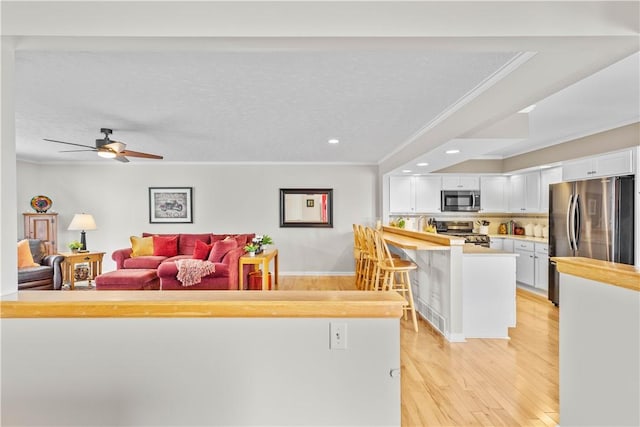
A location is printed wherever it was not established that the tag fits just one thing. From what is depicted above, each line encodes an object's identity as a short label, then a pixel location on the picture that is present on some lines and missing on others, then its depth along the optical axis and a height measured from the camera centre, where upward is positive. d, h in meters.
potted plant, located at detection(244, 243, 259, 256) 4.75 -0.53
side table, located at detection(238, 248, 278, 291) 4.61 -0.72
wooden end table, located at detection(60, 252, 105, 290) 5.30 -0.86
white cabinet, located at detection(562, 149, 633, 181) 3.43 +0.54
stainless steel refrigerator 3.38 -0.10
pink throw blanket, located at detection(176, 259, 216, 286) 4.23 -0.76
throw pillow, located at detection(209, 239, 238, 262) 4.50 -0.51
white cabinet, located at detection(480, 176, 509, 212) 6.12 +0.38
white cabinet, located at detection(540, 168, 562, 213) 5.11 +0.52
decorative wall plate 5.78 +0.22
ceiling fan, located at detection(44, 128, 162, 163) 3.57 +0.76
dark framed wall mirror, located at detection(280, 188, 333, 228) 6.52 +0.14
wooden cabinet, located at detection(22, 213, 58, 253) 5.75 -0.21
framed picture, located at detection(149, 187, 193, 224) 6.48 +0.20
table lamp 5.78 -0.17
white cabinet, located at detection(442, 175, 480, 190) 6.21 +0.60
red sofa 4.29 -0.78
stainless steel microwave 6.14 +0.23
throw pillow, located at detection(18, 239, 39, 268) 4.47 -0.58
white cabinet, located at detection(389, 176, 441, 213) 6.27 +0.38
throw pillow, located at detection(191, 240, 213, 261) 4.79 -0.56
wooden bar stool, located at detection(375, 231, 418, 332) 3.62 -0.63
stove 6.31 -0.31
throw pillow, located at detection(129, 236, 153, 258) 5.49 -0.55
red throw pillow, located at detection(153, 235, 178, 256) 5.60 -0.56
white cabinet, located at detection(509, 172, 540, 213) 5.49 +0.35
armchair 4.36 -0.82
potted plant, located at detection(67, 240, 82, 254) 5.62 -0.55
